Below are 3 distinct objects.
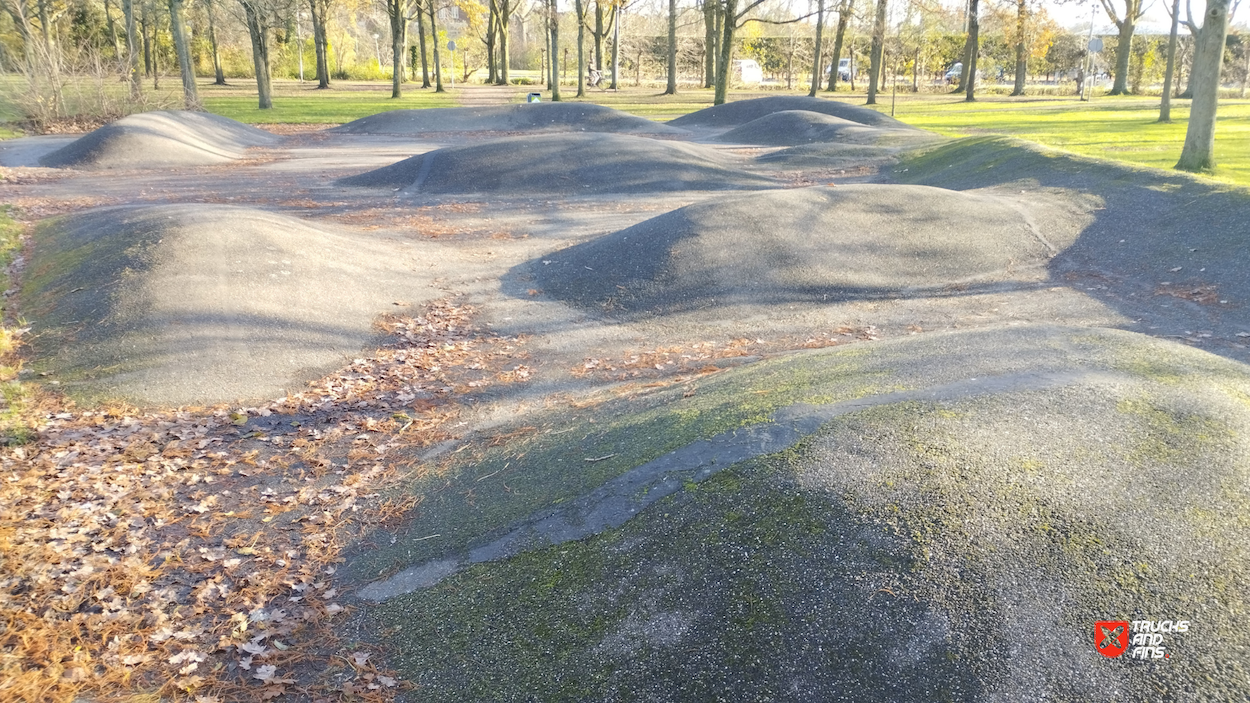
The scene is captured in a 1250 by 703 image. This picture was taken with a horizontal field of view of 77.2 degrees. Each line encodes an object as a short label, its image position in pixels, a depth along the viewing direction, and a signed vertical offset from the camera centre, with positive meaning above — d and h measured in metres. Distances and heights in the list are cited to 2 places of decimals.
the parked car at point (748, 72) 61.06 +6.45
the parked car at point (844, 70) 62.42 +6.86
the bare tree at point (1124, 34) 39.81 +5.96
